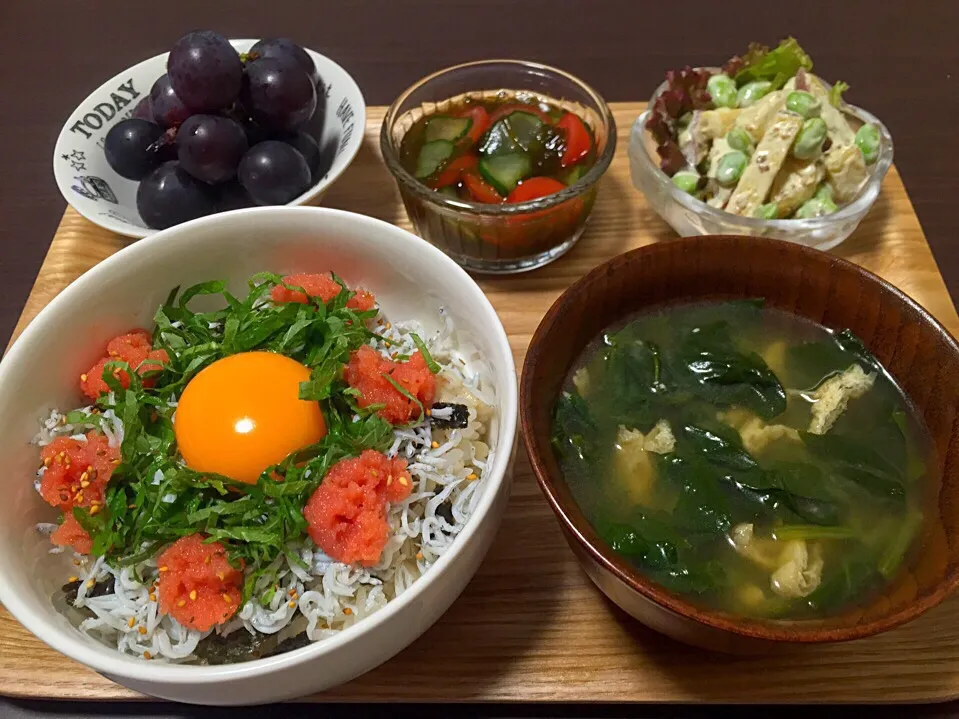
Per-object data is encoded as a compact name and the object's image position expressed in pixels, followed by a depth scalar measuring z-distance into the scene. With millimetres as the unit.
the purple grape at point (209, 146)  279
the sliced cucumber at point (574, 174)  303
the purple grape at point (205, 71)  281
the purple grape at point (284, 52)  299
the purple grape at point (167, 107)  292
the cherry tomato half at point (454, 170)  304
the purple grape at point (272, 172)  283
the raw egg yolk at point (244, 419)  216
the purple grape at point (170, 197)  285
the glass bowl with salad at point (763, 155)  288
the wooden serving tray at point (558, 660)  209
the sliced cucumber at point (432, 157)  305
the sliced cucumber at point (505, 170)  299
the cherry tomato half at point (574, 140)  310
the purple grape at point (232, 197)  299
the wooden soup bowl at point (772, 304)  179
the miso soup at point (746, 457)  204
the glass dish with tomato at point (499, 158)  286
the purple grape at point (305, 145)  308
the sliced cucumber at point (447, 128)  315
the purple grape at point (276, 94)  292
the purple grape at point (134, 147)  295
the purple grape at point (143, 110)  309
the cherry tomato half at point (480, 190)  298
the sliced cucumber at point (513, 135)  309
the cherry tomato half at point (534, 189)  295
